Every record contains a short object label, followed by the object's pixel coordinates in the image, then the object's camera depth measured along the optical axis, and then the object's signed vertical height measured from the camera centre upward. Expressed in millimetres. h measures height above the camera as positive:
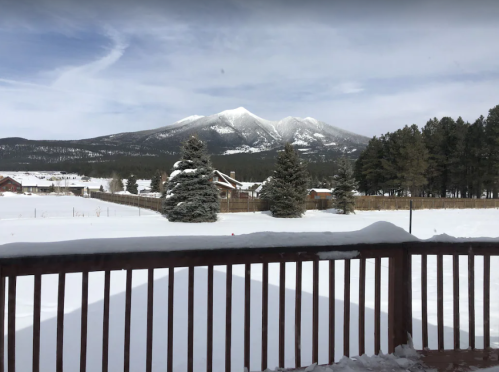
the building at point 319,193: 58406 -236
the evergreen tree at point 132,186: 68062 +783
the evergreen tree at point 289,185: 26625 +483
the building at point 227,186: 39828 +544
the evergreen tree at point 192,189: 22375 +95
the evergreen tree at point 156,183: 62031 +1294
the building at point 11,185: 78562 +852
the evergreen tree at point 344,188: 31000 +340
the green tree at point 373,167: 46562 +3422
